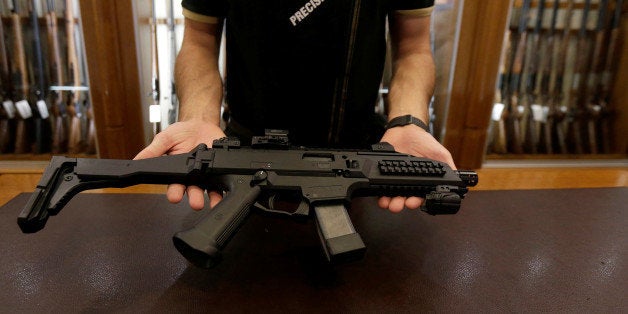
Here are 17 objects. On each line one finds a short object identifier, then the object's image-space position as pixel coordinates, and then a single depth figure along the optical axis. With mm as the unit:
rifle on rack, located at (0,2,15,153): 2201
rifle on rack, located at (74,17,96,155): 2312
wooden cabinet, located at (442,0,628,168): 2006
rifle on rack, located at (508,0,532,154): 2385
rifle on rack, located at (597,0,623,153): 2496
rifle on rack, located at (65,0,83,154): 2232
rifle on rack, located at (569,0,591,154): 2498
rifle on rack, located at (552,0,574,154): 2477
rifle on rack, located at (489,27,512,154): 2464
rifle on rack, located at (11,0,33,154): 2148
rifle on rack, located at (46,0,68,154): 2170
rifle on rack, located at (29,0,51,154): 2213
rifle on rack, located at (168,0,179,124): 2098
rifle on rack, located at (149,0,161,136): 2119
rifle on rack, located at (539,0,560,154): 2465
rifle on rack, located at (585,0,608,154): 2500
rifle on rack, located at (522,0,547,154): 2431
